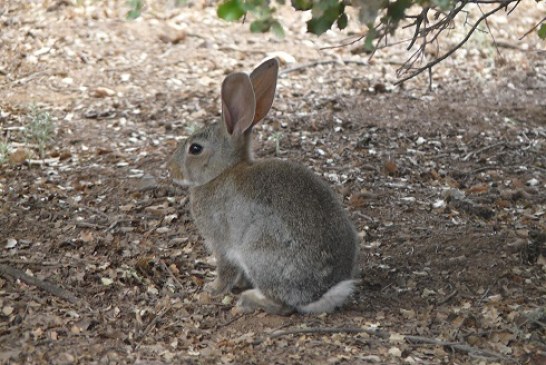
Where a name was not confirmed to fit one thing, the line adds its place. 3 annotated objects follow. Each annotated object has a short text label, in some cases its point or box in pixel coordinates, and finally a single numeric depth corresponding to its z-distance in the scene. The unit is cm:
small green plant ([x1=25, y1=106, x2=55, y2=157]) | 1703
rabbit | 1157
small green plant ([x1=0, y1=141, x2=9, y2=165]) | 1622
